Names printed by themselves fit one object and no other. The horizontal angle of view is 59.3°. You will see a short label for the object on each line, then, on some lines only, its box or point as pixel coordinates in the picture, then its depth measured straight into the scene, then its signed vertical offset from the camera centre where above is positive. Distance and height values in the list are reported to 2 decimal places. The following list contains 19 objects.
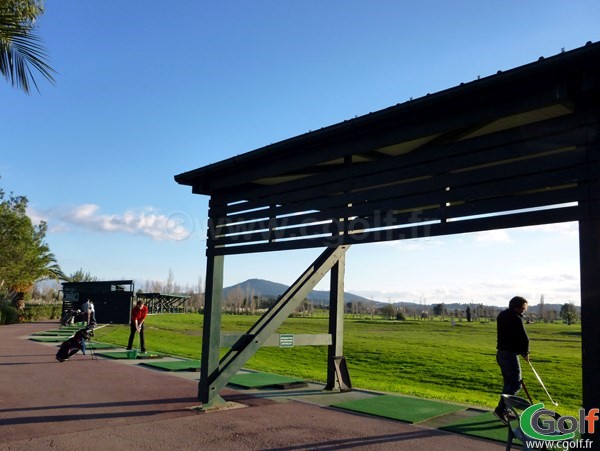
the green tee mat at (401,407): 8.27 -1.86
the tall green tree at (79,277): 59.25 +0.89
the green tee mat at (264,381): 10.91 -1.93
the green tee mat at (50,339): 21.09 -2.31
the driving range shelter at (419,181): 5.05 +1.50
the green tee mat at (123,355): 15.96 -2.14
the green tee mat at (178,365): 13.34 -2.04
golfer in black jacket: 7.78 -0.65
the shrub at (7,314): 33.12 -2.05
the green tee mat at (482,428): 7.12 -1.83
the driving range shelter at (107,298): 35.38 -0.87
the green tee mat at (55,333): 24.31 -2.38
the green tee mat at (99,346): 19.14 -2.24
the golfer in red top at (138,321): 17.06 -1.11
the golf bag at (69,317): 25.93 -1.67
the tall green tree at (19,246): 32.97 +2.35
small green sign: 9.87 -0.90
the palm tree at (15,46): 9.37 +4.22
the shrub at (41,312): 38.25 -2.18
